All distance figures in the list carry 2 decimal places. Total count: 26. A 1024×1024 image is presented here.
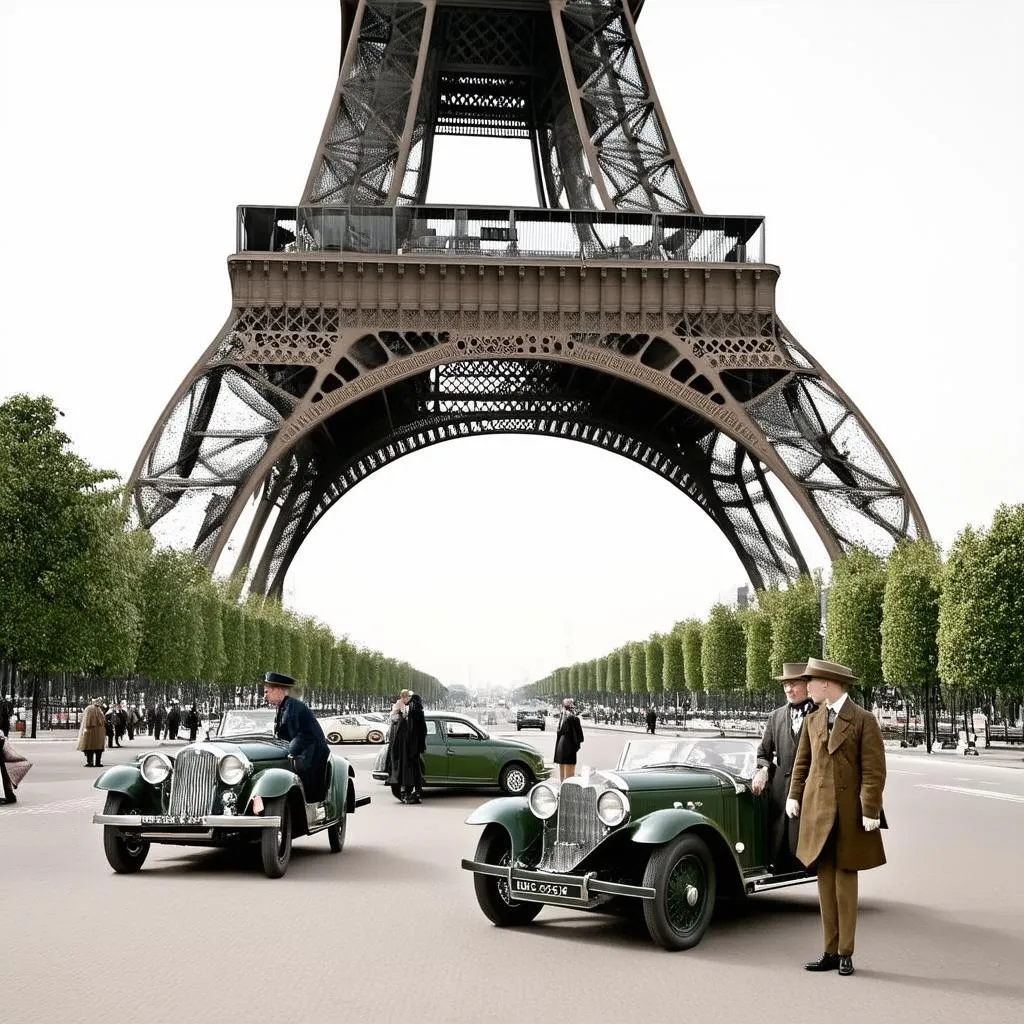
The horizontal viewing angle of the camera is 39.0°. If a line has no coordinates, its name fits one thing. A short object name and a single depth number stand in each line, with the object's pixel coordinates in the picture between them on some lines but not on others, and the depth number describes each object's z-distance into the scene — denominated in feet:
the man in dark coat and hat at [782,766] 34.42
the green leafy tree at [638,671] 347.97
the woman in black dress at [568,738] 73.72
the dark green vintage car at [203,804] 40.40
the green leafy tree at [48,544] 112.78
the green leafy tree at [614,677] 404.30
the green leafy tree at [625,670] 381.81
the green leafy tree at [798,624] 184.14
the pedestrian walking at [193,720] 146.02
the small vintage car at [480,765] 75.46
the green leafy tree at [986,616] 132.46
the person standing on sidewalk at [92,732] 101.91
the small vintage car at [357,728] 161.68
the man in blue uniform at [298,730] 43.11
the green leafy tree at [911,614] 148.46
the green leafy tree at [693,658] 264.11
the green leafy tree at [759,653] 207.41
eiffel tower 146.82
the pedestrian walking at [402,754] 70.33
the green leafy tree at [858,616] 160.45
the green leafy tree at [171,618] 160.25
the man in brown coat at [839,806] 27.50
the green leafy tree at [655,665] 321.32
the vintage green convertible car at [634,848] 30.60
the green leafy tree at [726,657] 241.14
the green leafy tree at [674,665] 290.76
